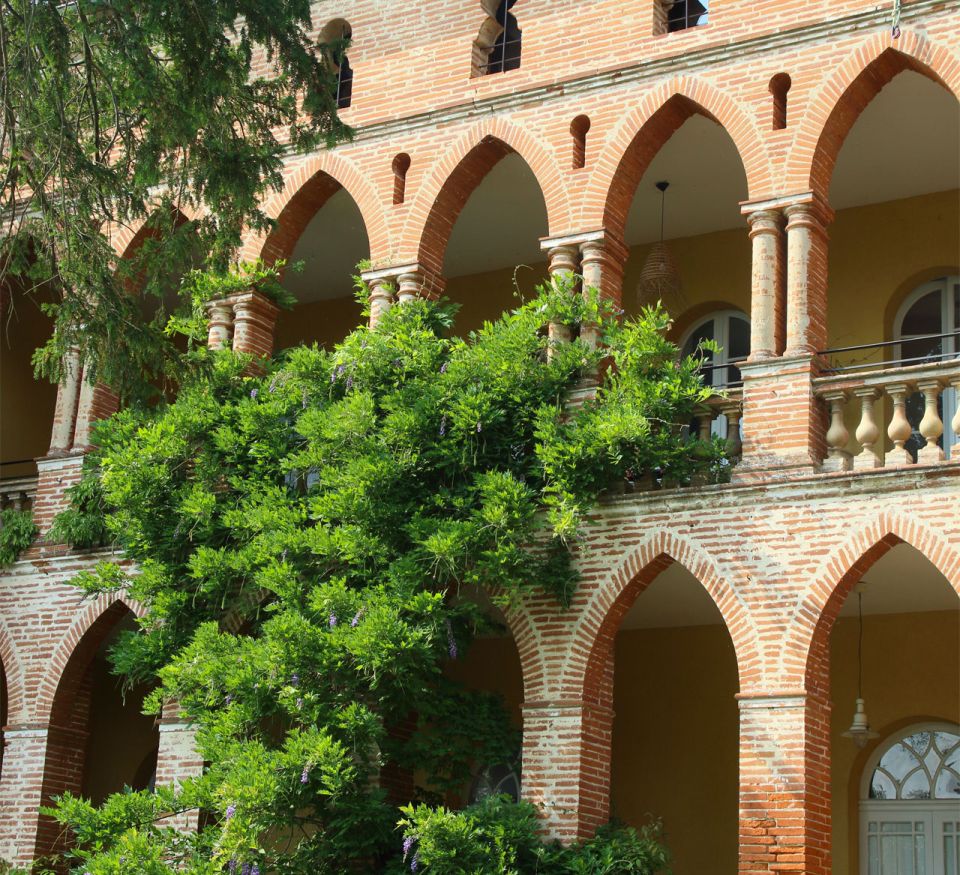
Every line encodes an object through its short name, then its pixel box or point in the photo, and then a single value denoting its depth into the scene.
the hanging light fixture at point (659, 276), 14.53
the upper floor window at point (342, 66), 15.60
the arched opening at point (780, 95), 13.08
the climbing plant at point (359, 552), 11.55
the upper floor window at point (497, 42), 14.81
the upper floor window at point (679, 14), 13.99
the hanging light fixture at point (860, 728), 13.27
